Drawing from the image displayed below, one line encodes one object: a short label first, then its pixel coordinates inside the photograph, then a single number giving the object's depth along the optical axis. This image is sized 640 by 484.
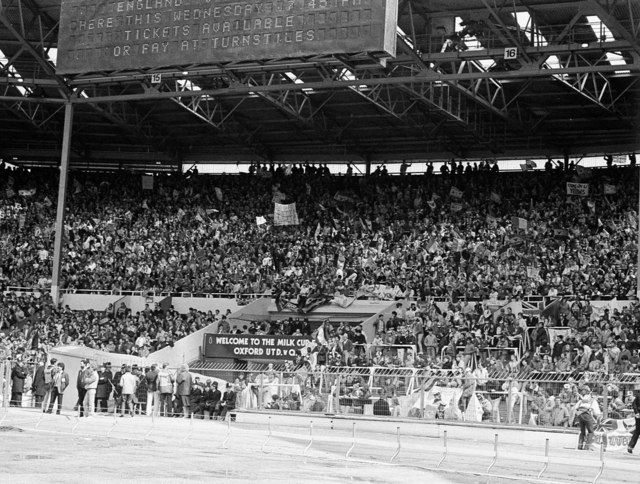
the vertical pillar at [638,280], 34.06
